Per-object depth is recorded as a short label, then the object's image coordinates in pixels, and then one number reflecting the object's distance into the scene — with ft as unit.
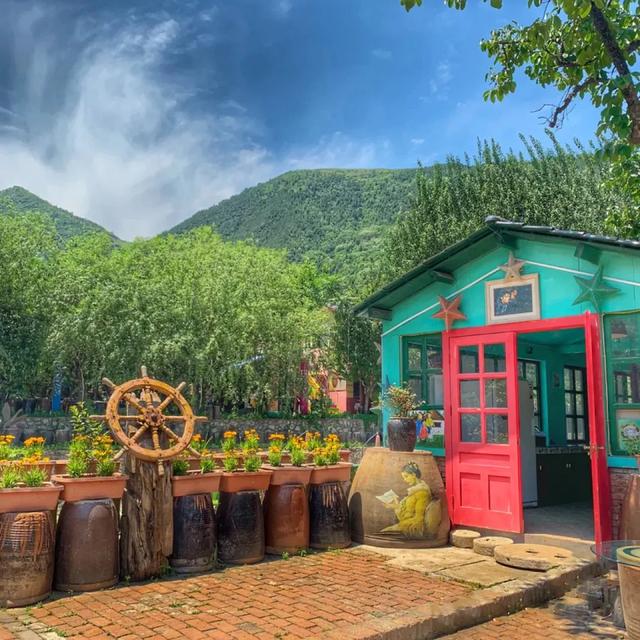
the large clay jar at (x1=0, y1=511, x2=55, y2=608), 14.96
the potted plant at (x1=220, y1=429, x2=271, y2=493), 19.94
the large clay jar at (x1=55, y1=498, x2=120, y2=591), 16.26
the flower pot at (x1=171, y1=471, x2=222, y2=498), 18.69
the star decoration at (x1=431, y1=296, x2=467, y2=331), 25.32
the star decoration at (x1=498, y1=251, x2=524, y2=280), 23.78
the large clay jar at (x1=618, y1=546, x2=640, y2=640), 12.85
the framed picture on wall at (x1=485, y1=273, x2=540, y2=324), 23.25
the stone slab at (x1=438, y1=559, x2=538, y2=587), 18.38
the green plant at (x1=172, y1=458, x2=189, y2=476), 19.20
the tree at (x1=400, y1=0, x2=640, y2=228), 16.96
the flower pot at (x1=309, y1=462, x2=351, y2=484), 22.24
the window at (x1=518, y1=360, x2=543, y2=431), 31.78
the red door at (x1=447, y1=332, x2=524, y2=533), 23.24
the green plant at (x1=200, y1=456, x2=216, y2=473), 20.01
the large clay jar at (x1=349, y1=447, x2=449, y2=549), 22.56
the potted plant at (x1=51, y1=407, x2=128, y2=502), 16.79
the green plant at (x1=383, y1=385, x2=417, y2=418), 24.09
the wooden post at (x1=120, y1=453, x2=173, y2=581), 17.48
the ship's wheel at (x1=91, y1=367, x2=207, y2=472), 17.75
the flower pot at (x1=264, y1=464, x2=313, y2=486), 21.36
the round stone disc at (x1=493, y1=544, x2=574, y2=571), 19.49
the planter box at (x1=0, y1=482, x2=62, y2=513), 15.43
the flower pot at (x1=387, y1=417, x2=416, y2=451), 23.80
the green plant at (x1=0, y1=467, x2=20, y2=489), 15.85
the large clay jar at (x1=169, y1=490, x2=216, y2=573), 18.37
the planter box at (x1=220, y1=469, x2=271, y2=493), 19.88
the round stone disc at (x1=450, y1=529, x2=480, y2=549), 22.63
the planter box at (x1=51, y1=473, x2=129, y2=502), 16.71
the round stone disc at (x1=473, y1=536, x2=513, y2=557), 21.63
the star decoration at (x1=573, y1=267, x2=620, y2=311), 21.27
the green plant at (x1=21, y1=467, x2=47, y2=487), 16.30
